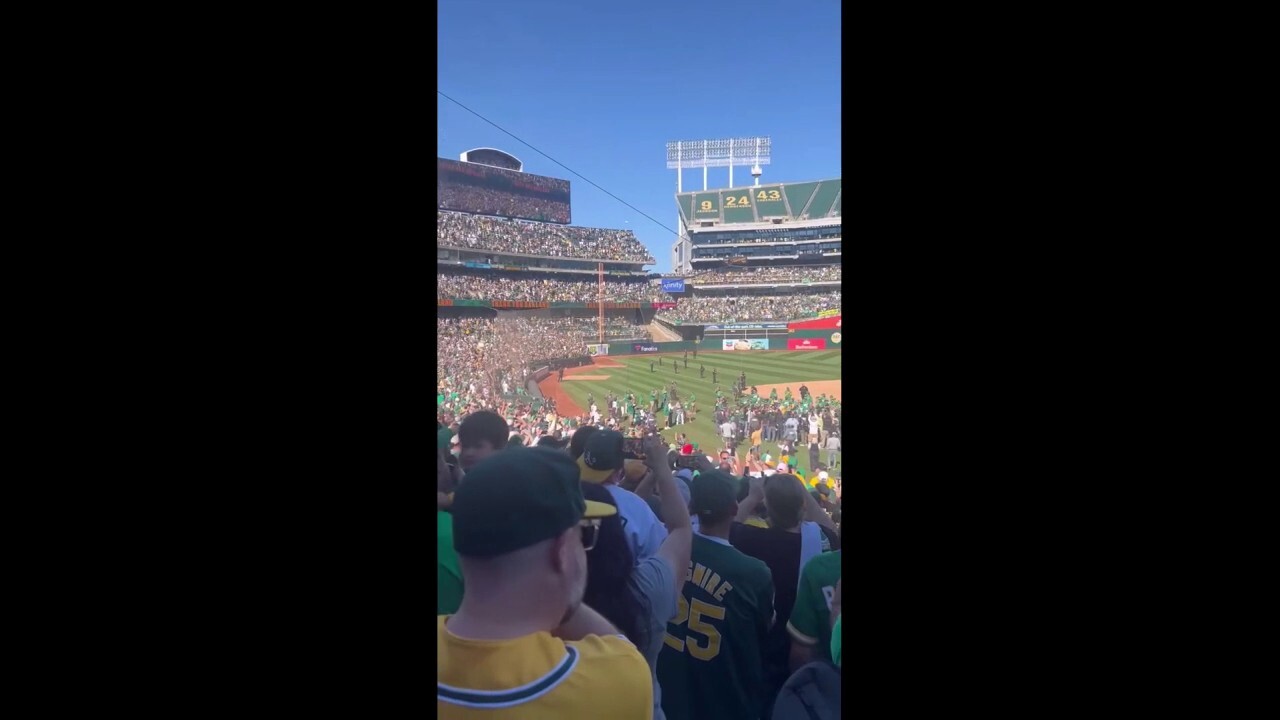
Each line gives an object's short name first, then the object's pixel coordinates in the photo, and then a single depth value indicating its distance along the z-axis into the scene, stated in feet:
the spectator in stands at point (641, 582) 6.41
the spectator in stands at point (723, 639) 6.70
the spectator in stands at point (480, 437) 7.45
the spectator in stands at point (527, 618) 4.99
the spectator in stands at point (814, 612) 6.44
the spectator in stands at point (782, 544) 6.66
